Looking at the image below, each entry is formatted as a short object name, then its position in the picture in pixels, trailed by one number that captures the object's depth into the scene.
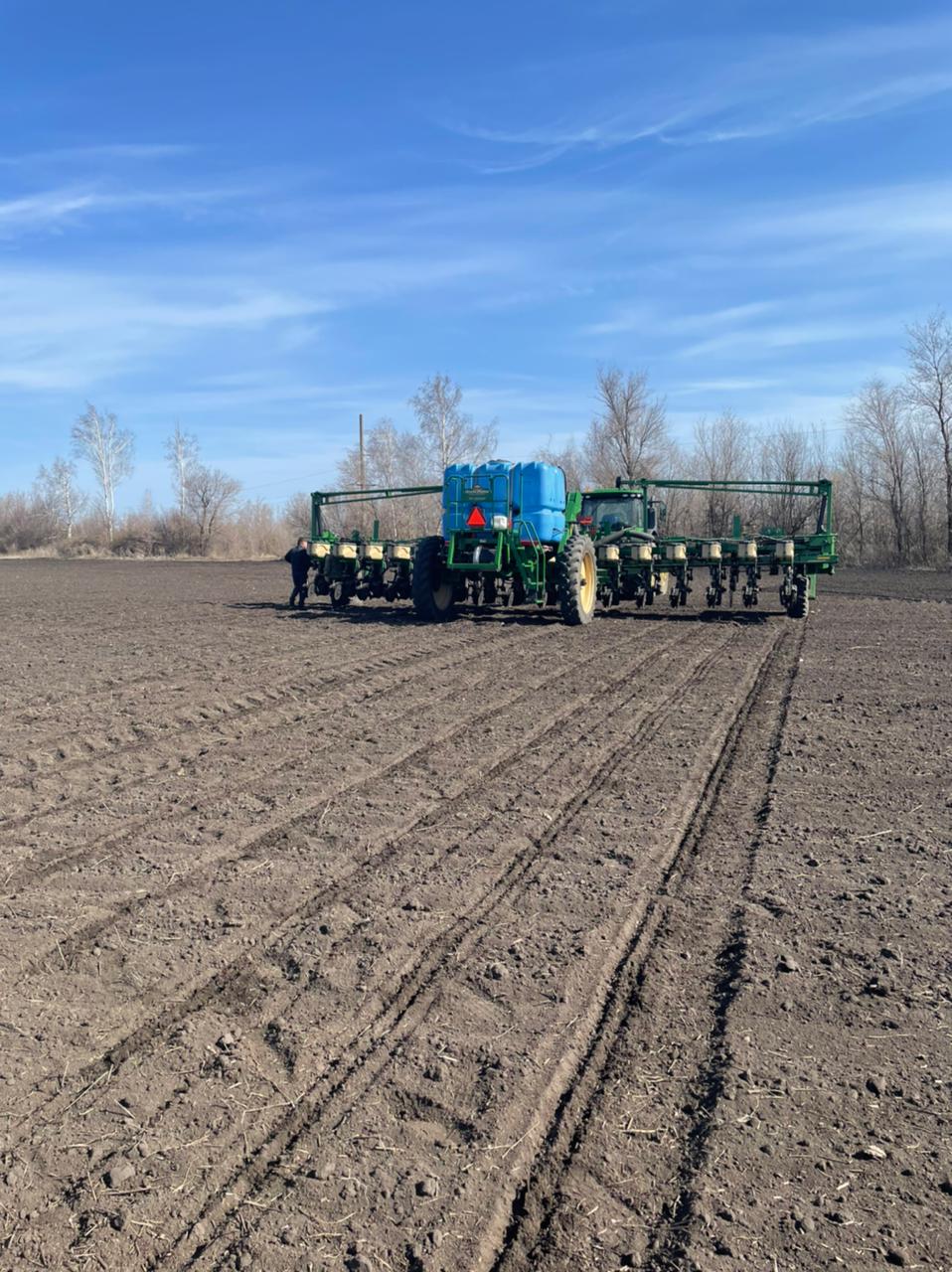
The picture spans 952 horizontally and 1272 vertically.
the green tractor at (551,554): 17.16
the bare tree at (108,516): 71.37
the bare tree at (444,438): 53.88
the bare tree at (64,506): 73.44
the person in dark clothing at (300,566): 20.77
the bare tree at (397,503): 48.44
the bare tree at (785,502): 42.50
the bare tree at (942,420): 46.41
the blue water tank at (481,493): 17.17
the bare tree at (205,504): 65.62
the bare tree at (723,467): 58.63
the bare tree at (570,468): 44.42
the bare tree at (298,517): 63.63
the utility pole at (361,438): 52.34
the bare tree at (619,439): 53.84
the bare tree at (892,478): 48.19
